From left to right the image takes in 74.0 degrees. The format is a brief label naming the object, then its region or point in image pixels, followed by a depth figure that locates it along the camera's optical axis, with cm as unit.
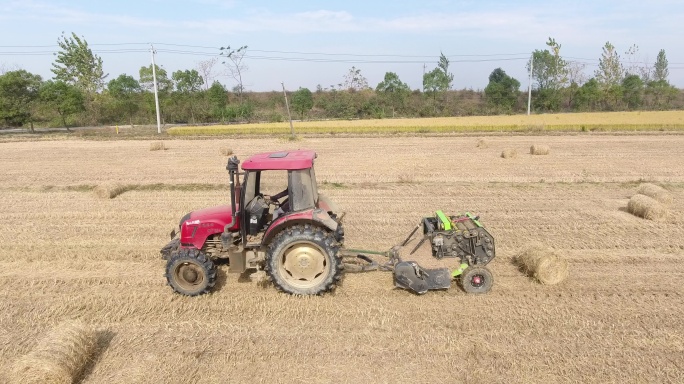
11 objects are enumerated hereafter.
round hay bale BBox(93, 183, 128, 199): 1229
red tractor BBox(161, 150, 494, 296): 579
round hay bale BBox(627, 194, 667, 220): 963
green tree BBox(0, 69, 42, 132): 3334
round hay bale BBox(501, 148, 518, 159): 1819
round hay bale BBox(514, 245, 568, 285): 645
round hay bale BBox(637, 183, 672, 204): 1074
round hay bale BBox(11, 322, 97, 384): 410
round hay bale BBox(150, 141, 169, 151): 2217
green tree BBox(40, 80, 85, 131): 3534
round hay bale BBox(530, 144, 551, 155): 1883
